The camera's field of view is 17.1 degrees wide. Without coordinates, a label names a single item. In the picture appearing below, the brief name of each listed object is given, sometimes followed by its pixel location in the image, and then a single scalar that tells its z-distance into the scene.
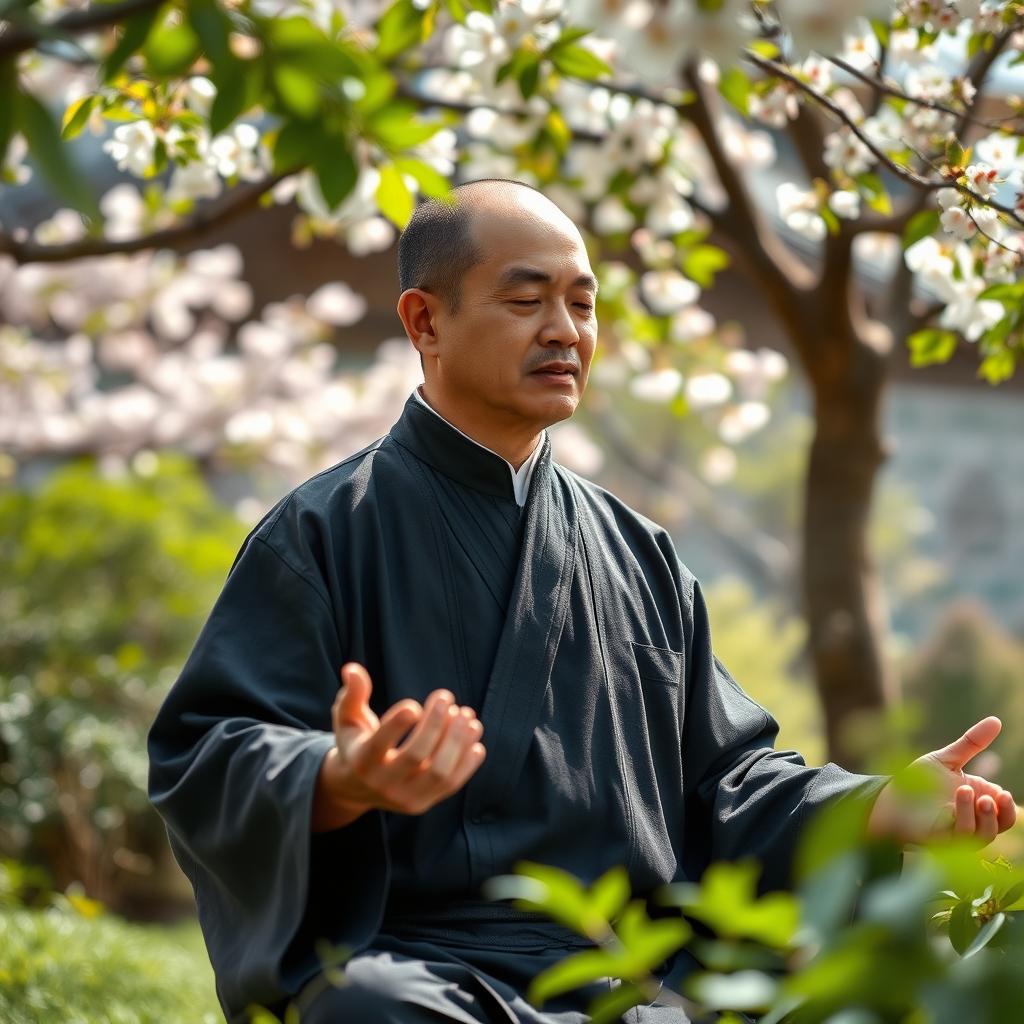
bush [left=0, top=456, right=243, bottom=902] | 5.14
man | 2.85
